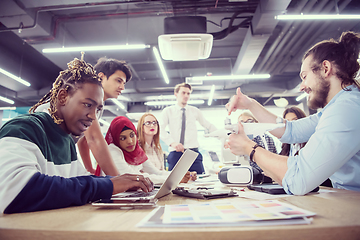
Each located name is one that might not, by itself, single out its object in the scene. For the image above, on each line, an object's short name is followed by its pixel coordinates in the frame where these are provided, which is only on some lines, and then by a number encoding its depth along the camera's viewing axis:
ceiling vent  3.36
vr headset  1.12
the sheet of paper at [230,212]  0.43
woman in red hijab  1.83
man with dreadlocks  0.58
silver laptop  0.80
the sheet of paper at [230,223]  0.40
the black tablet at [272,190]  0.86
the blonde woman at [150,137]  2.63
